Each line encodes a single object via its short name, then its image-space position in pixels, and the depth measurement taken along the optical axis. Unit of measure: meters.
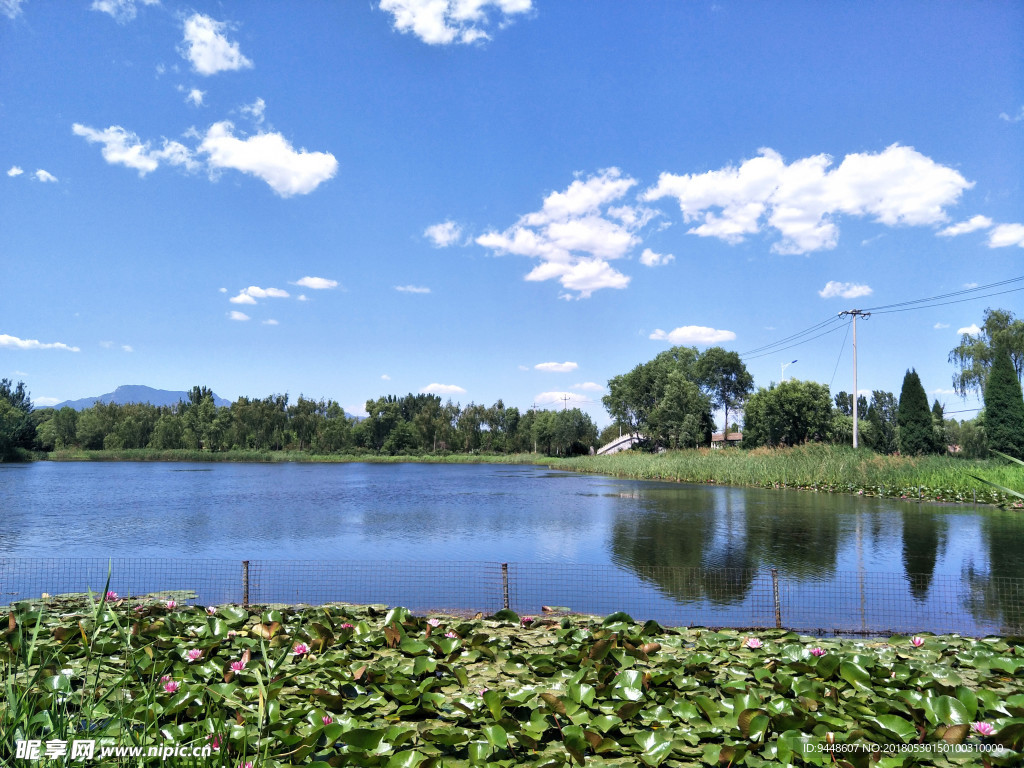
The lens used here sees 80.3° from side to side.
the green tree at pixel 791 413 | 49.28
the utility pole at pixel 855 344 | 30.92
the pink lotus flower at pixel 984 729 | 3.24
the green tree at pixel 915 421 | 30.44
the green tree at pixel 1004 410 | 26.56
